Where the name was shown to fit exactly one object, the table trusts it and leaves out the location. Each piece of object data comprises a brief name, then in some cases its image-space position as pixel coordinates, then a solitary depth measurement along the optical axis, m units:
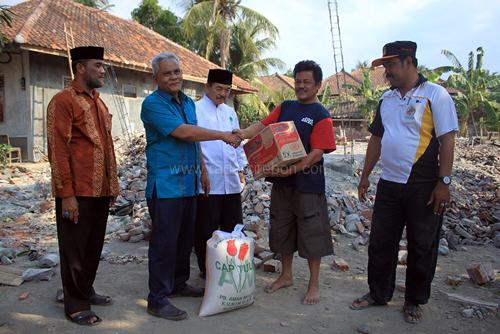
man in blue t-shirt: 3.39
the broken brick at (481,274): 3.88
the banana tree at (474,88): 22.86
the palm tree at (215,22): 22.45
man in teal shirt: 3.00
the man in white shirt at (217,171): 3.72
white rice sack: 3.08
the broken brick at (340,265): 4.32
